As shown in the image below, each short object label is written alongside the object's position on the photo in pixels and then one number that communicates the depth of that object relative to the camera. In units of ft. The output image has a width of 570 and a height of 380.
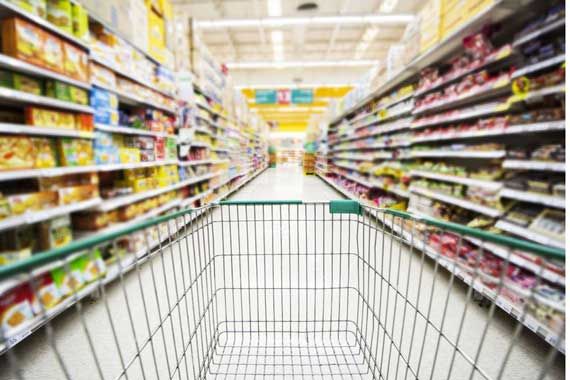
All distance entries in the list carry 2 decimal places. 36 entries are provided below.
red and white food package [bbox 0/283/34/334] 5.16
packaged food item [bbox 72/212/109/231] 8.16
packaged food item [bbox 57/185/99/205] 6.88
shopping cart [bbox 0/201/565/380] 4.92
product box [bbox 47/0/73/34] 6.87
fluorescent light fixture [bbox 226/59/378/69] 33.68
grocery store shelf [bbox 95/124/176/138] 8.22
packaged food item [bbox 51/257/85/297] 5.59
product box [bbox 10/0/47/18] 5.89
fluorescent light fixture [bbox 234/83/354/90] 44.98
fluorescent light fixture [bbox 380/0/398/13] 25.41
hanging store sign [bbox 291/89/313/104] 39.22
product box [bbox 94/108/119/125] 8.06
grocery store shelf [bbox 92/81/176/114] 8.34
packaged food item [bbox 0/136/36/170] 5.55
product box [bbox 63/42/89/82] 6.90
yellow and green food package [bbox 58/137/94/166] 6.94
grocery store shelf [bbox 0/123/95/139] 5.49
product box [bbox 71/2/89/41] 7.29
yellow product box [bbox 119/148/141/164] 9.20
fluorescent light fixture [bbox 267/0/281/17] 23.20
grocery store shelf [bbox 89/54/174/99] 7.93
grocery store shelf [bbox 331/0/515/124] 7.12
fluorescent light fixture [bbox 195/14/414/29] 23.04
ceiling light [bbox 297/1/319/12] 27.26
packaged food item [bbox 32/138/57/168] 6.29
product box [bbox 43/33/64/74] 6.37
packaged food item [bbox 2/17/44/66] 5.71
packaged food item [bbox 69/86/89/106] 7.14
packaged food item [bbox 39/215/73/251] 6.68
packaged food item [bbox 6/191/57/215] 5.69
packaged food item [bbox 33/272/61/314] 5.82
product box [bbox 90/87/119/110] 7.89
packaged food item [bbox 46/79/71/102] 6.77
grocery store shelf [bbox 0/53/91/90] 5.48
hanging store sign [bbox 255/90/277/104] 39.37
